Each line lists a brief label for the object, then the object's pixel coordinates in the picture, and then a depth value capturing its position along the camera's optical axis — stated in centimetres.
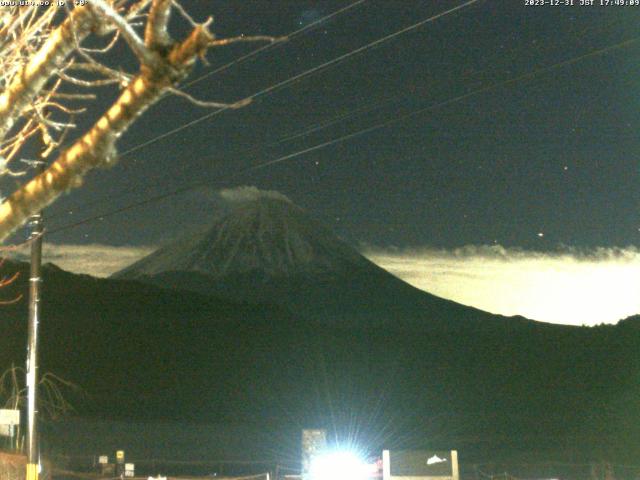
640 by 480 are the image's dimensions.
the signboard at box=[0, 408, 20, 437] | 1969
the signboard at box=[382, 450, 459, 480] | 2064
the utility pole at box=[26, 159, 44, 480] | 1708
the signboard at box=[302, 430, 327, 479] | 2131
